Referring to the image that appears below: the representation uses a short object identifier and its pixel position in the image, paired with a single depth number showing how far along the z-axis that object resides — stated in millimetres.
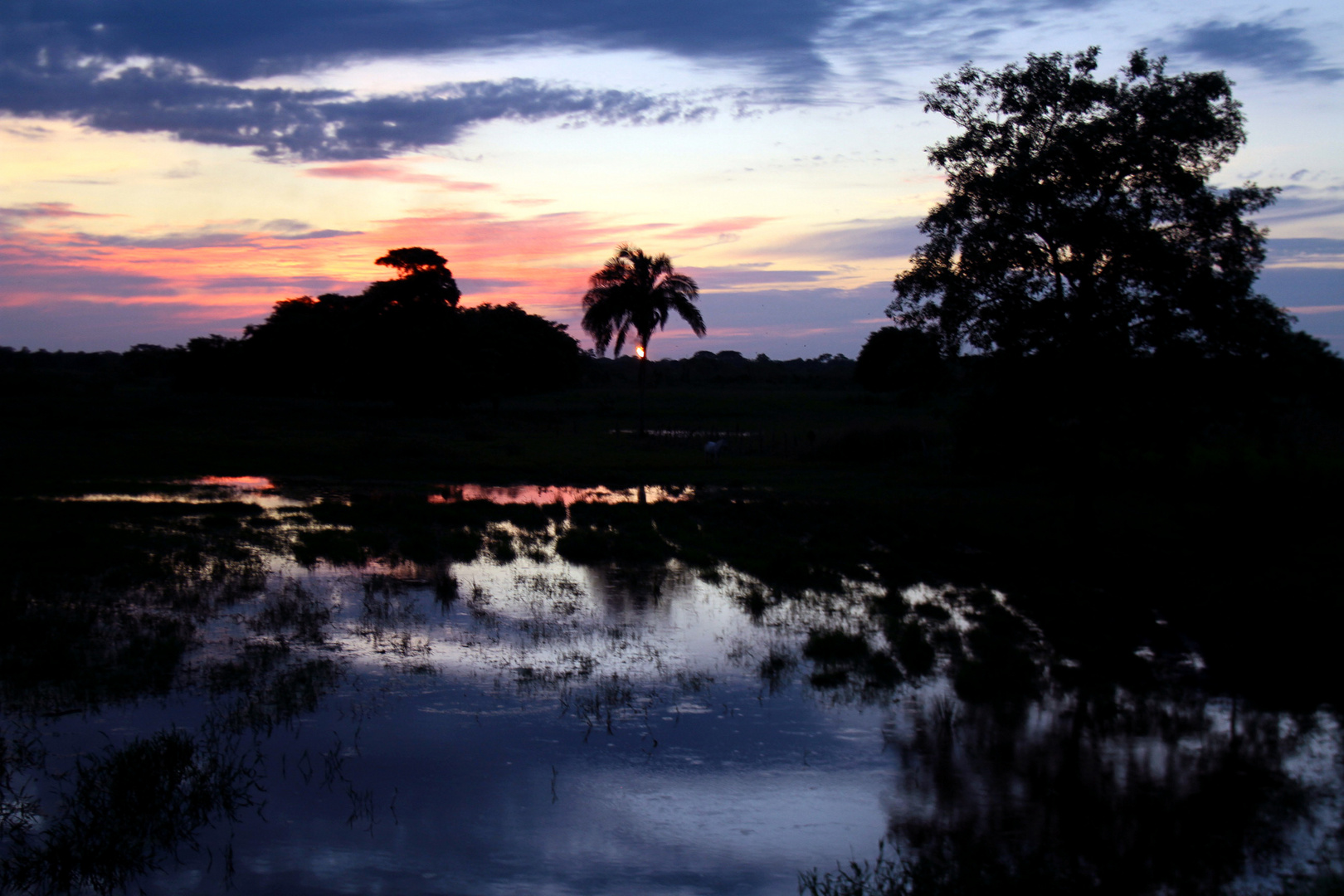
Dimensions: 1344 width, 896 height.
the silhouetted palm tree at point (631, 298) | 47594
